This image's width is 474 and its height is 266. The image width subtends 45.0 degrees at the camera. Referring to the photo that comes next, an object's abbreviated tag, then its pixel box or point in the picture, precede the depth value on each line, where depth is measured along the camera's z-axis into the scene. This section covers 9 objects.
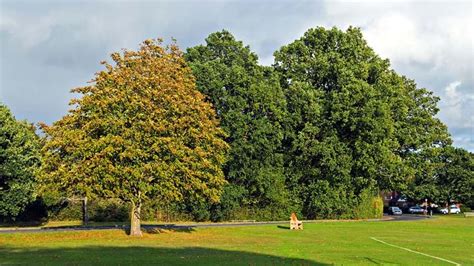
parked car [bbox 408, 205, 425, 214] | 100.12
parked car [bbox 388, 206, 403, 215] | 93.31
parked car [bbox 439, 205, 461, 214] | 100.38
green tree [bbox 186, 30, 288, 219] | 58.59
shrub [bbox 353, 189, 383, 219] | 65.38
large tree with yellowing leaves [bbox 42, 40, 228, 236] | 35.91
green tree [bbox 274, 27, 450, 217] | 61.75
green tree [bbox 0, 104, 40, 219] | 48.38
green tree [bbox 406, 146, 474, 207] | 90.94
